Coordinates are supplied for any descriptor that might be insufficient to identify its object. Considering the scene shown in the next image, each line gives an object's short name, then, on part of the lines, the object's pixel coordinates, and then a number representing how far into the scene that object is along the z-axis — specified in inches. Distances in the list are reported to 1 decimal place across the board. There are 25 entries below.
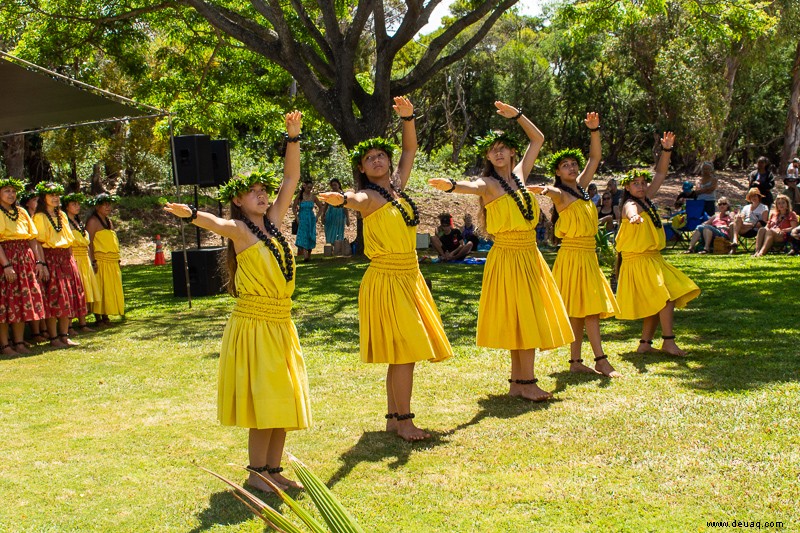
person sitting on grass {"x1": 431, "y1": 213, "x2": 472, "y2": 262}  695.7
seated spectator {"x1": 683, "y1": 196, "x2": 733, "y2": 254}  669.9
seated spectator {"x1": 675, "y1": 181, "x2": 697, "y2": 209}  743.7
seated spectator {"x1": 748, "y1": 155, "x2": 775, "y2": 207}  687.1
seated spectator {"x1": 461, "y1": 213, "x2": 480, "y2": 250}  735.1
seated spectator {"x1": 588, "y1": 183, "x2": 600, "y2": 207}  659.7
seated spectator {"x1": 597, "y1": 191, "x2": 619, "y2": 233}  688.5
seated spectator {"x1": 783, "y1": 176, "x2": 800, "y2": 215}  674.8
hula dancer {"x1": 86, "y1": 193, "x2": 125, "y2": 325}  470.9
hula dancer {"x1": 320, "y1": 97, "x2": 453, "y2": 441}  235.9
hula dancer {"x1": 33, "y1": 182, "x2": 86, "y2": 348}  413.4
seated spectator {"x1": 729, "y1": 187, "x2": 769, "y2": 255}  645.3
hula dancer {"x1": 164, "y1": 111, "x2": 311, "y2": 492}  194.1
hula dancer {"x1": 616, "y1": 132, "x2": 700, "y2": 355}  320.5
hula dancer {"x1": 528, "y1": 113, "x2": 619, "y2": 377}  301.9
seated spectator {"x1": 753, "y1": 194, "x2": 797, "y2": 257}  617.9
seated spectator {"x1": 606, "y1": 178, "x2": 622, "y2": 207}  745.4
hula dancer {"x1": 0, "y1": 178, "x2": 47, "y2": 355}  379.9
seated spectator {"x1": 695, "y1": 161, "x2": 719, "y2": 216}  714.8
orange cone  889.5
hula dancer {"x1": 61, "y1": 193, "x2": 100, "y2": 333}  449.4
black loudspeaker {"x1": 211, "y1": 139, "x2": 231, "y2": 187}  563.6
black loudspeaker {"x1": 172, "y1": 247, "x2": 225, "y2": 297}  569.3
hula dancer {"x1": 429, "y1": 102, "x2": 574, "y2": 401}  268.7
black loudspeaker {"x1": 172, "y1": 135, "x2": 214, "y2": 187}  554.9
